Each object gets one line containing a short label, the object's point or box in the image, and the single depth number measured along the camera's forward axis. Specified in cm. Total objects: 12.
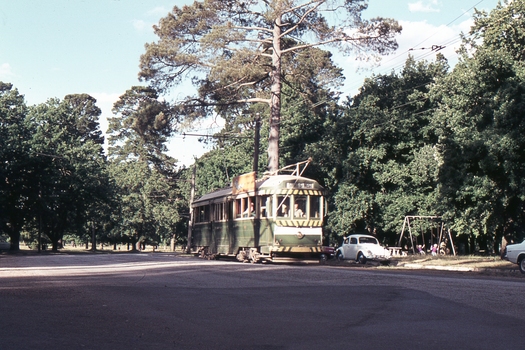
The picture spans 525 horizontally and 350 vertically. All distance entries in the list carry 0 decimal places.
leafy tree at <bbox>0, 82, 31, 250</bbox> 5200
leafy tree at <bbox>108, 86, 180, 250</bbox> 7625
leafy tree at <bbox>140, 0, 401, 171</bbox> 3328
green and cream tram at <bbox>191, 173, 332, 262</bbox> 2598
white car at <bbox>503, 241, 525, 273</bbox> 2404
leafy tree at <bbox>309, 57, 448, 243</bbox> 4297
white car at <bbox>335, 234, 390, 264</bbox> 3459
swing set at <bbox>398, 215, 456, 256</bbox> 4222
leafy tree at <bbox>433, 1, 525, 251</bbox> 2772
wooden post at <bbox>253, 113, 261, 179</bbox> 3647
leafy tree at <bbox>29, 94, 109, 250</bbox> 5488
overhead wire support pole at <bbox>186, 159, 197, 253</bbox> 5851
